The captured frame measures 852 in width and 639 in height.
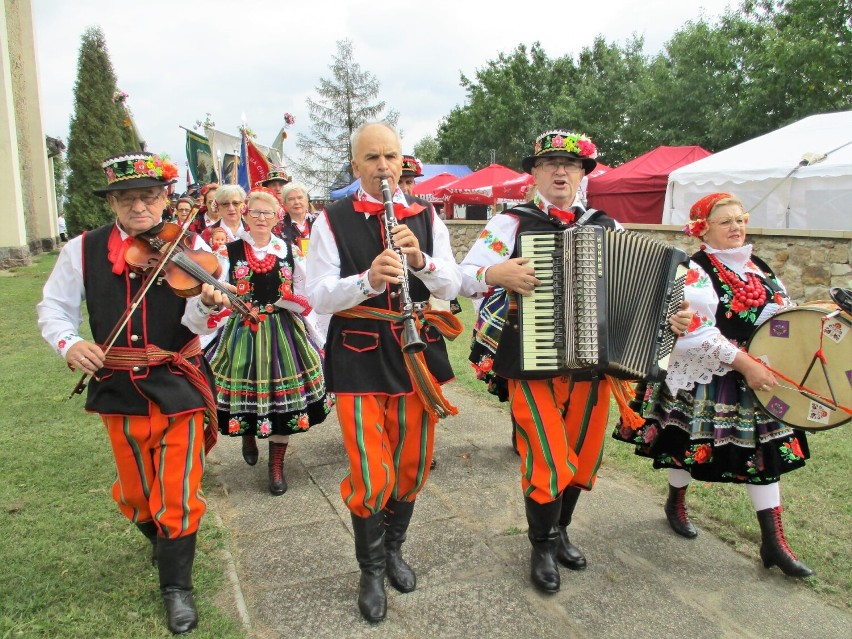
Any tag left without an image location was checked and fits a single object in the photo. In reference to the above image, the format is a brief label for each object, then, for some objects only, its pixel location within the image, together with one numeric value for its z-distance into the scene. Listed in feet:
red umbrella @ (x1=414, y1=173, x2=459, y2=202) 75.16
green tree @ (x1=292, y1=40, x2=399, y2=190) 111.04
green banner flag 28.26
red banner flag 27.91
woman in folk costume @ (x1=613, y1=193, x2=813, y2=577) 10.45
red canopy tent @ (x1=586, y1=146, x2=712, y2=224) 48.75
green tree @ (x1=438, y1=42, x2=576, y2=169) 111.65
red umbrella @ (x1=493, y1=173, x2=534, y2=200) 57.21
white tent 32.96
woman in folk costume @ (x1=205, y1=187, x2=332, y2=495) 14.19
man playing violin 8.86
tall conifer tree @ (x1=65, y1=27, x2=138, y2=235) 79.82
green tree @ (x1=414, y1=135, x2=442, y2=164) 218.87
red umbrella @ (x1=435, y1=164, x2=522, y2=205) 62.80
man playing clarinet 9.07
